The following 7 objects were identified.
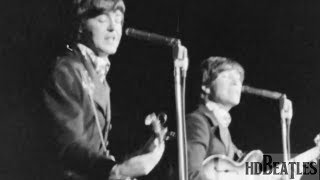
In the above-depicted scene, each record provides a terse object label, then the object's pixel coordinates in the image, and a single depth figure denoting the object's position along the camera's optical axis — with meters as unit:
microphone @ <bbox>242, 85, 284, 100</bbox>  5.56
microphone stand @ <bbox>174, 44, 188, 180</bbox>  4.86
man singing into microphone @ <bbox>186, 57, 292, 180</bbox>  5.08
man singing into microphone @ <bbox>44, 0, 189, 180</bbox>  4.57
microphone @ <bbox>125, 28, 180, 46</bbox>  5.08
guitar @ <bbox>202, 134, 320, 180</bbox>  5.12
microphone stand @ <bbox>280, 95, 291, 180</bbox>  5.55
